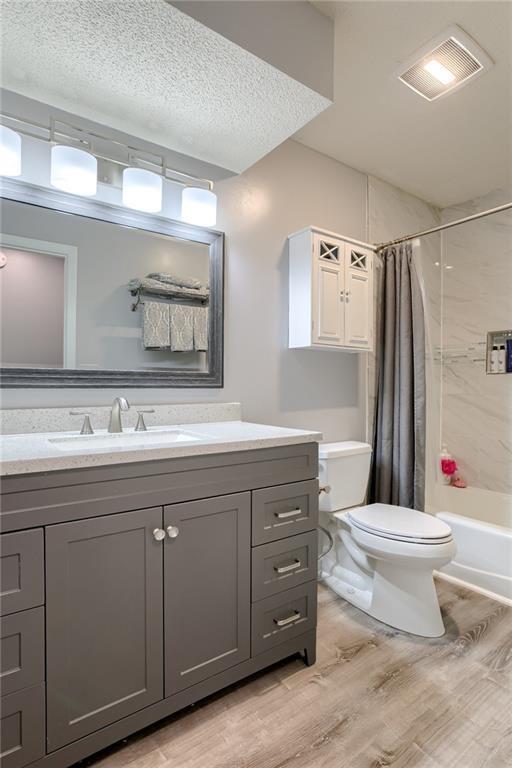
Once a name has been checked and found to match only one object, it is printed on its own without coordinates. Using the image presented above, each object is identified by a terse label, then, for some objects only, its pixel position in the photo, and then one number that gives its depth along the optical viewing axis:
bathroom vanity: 0.94
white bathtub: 1.96
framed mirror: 1.40
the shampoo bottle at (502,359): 2.68
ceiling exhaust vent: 1.53
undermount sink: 1.34
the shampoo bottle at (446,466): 2.87
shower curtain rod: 1.92
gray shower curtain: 2.22
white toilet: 1.64
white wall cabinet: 2.00
